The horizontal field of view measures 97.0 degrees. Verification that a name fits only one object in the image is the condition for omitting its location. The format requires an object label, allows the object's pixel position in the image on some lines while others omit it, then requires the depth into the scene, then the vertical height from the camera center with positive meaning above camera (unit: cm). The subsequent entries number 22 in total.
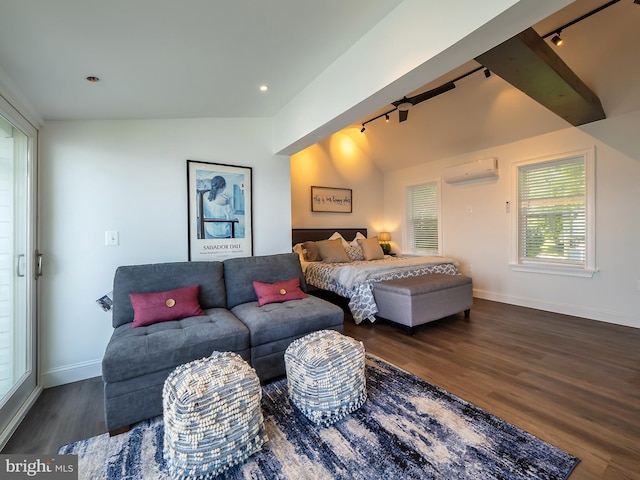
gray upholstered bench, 329 -74
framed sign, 561 +80
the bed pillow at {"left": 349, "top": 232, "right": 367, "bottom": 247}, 535 -1
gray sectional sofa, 176 -68
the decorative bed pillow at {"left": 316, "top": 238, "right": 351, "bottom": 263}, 473 -23
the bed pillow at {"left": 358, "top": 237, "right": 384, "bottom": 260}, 518 -20
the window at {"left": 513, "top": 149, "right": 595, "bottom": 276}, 384 +35
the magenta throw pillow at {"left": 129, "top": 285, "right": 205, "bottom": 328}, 222 -55
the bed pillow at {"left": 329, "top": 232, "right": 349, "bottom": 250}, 524 +1
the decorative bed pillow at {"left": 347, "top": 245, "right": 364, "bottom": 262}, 512 -27
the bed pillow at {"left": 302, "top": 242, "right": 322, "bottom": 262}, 493 -24
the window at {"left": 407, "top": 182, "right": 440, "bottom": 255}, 573 +41
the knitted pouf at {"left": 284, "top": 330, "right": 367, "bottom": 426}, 176 -89
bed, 370 -50
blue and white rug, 141 -116
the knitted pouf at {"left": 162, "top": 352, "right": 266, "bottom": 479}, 138 -92
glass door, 194 -20
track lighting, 259 +182
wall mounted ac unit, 464 +116
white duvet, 378 -43
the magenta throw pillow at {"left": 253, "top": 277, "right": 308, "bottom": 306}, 277 -53
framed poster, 299 +31
